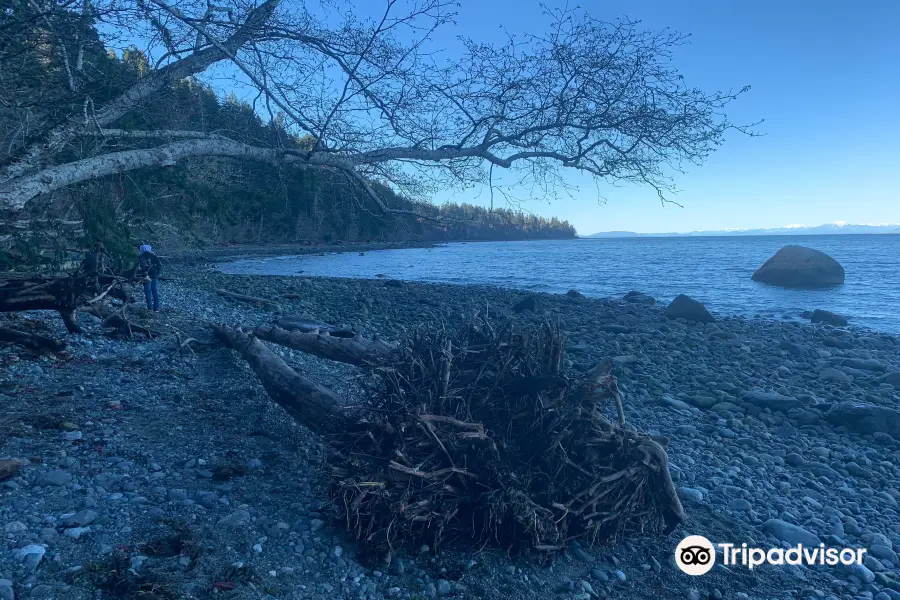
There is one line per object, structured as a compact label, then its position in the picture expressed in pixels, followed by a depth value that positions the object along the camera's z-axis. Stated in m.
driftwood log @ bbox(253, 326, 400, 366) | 6.36
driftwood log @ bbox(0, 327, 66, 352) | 6.46
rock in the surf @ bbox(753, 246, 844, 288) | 29.09
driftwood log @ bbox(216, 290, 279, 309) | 15.40
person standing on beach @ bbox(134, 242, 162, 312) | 11.18
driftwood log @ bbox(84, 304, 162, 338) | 8.37
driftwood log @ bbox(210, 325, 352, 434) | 5.00
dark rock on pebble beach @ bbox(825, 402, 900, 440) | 7.54
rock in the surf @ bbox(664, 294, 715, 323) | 16.86
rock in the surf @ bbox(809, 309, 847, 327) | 17.65
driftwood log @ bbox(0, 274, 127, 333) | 6.11
